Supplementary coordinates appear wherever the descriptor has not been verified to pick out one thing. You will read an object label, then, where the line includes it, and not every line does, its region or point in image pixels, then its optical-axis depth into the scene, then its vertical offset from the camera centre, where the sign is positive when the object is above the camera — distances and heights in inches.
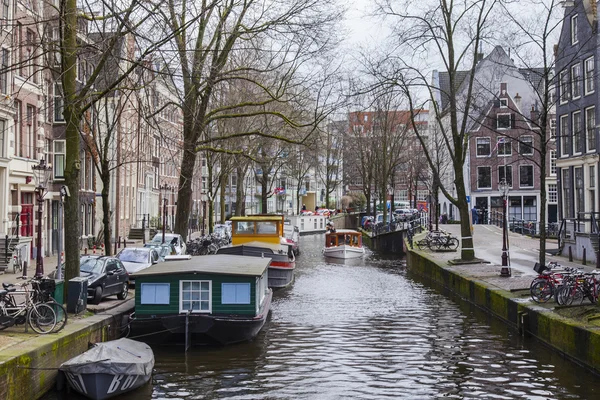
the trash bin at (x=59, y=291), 675.4 -64.2
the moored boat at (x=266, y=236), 1272.1 -34.1
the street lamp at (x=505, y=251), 1053.8 -48.9
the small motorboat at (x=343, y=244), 1935.3 -71.5
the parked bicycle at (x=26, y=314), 591.5 -74.5
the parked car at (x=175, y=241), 1251.0 -42.8
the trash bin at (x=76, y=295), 701.3 -70.7
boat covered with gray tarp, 528.4 -107.6
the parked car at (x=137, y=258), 1052.2 -55.5
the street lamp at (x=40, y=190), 809.5 +33.5
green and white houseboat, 725.3 -85.8
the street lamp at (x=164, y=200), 1399.4 +34.8
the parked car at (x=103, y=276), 837.8 -65.8
